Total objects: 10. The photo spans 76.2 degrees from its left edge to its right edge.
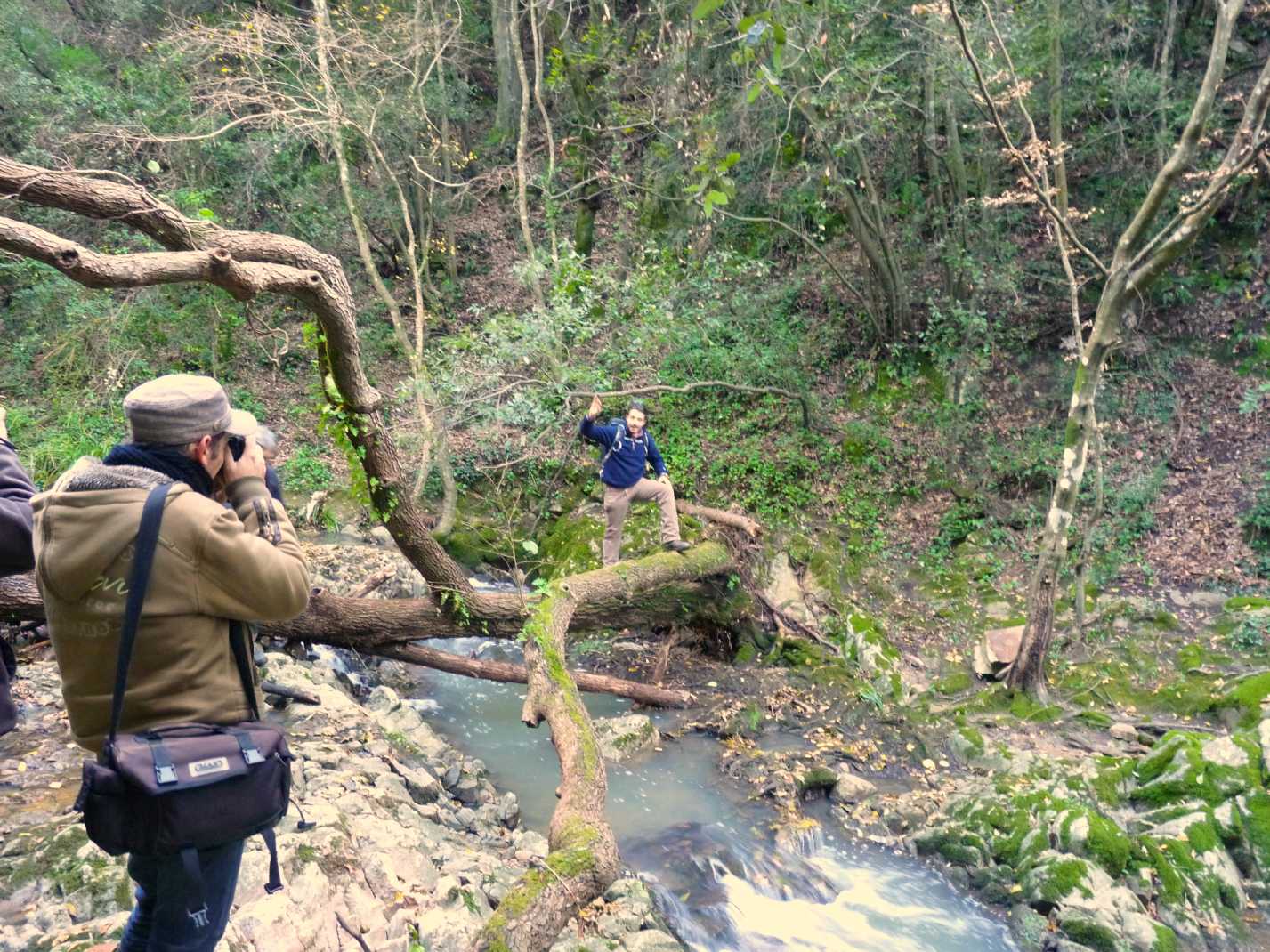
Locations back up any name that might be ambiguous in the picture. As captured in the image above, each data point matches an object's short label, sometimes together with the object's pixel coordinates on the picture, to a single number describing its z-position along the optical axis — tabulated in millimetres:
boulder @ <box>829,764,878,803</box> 6578
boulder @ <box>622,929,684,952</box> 4422
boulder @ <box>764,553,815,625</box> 8977
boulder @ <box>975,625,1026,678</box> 8328
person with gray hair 2672
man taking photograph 1895
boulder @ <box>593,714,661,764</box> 6977
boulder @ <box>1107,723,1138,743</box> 7203
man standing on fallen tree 7887
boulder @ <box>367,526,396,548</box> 11306
